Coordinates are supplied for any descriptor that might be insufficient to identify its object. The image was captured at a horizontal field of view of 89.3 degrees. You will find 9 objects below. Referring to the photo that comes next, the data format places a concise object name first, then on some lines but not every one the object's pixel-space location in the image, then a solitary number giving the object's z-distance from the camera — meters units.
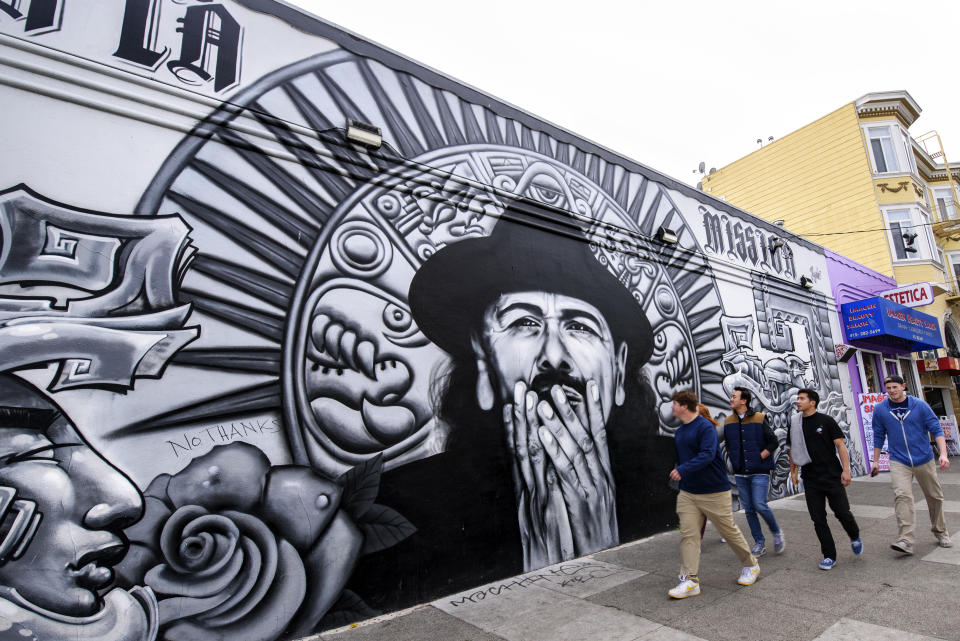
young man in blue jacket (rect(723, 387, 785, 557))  5.23
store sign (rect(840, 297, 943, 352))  11.75
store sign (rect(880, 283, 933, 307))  13.18
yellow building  17.01
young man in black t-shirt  4.76
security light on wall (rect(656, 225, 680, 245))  8.04
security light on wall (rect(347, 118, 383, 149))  4.67
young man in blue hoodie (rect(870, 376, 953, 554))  5.01
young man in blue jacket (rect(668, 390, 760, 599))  4.14
